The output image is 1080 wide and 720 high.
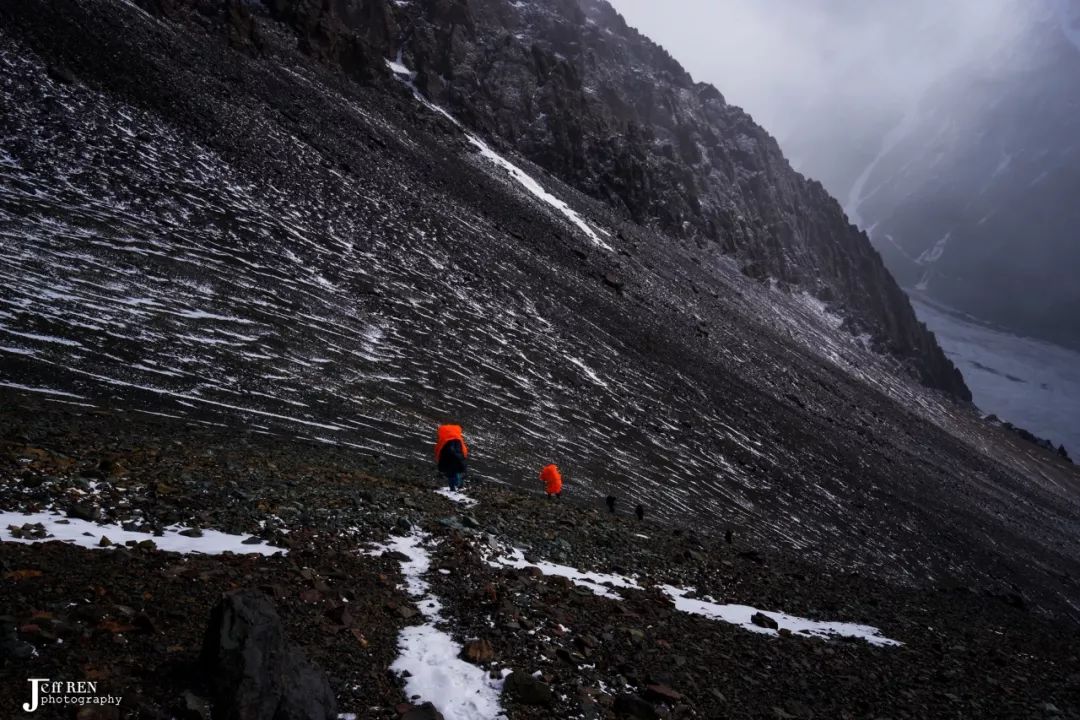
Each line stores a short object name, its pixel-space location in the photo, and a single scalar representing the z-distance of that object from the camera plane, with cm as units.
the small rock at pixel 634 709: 622
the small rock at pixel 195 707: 455
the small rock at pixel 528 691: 600
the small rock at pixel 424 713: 534
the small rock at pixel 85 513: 735
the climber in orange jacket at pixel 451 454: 1345
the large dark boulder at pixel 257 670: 473
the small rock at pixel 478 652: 642
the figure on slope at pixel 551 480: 1627
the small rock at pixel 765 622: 1084
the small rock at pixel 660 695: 670
